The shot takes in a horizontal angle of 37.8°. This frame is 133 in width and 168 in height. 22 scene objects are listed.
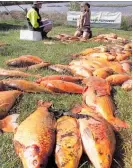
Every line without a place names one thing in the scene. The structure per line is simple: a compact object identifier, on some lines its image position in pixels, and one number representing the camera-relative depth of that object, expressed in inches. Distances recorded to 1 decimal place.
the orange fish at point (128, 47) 189.2
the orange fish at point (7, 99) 96.2
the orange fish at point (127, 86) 119.5
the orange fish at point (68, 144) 73.8
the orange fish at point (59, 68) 136.0
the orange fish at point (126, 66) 143.0
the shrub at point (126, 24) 344.6
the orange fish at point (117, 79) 124.3
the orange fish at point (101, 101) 92.5
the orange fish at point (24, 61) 142.9
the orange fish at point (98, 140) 74.5
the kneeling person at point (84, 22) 254.6
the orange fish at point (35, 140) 71.9
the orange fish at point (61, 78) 116.6
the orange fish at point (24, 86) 109.0
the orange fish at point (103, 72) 129.5
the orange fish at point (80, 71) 129.7
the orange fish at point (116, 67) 141.0
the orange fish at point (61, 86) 111.3
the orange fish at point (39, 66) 139.0
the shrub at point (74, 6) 435.2
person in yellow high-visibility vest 238.6
